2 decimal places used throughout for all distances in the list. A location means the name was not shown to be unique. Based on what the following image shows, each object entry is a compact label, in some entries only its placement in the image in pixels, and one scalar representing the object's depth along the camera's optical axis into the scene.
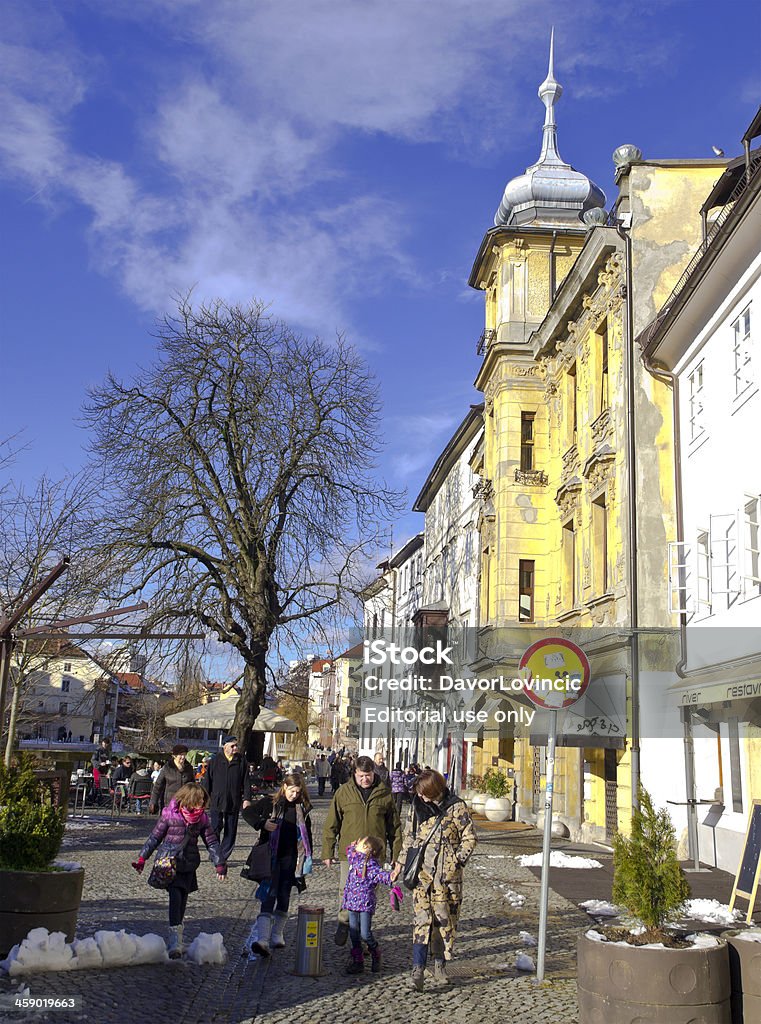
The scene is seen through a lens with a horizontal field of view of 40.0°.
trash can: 8.30
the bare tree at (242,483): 24.94
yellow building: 20.34
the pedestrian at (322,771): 43.10
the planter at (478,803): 27.96
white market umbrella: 27.66
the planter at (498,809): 26.55
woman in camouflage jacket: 8.13
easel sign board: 10.40
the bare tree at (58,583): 23.38
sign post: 8.49
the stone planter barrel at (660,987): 6.21
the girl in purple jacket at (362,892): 8.47
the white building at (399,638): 56.50
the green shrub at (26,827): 8.03
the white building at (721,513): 15.38
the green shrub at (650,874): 6.70
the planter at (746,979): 6.35
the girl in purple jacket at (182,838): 8.59
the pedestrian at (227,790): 15.04
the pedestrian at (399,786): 25.59
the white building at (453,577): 37.31
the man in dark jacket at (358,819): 9.20
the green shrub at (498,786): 28.09
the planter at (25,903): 7.82
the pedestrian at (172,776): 14.89
